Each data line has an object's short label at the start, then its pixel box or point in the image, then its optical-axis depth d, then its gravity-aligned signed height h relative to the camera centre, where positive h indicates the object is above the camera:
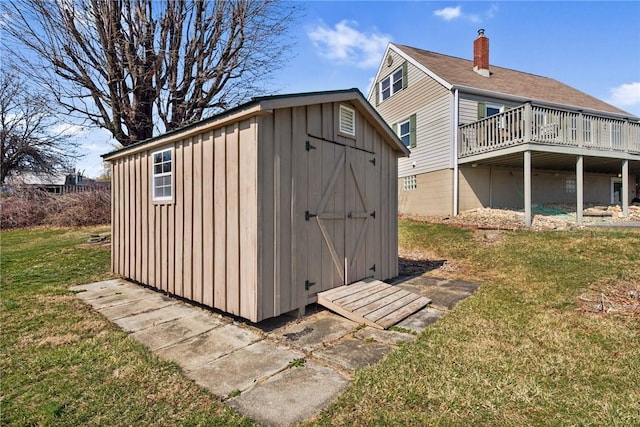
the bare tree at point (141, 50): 8.53 +4.71
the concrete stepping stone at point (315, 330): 3.58 -1.45
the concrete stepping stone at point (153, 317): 4.01 -1.41
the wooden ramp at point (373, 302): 4.18 -1.32
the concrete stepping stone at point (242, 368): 2.68 -1.44
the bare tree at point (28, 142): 20.16 +4.70
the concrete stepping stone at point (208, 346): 3.13 -1.43
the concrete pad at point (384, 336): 3.59 -1.45
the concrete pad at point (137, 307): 4.44 -1.39
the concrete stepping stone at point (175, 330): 3.54 -1.42
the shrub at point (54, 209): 14.86 +0.29
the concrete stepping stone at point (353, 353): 3.07 -1.45
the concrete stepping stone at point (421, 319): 4.02 -1.44
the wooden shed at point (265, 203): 3.90 +0.15
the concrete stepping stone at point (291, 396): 2.29 -1.45
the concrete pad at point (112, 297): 4.94 -1.37
